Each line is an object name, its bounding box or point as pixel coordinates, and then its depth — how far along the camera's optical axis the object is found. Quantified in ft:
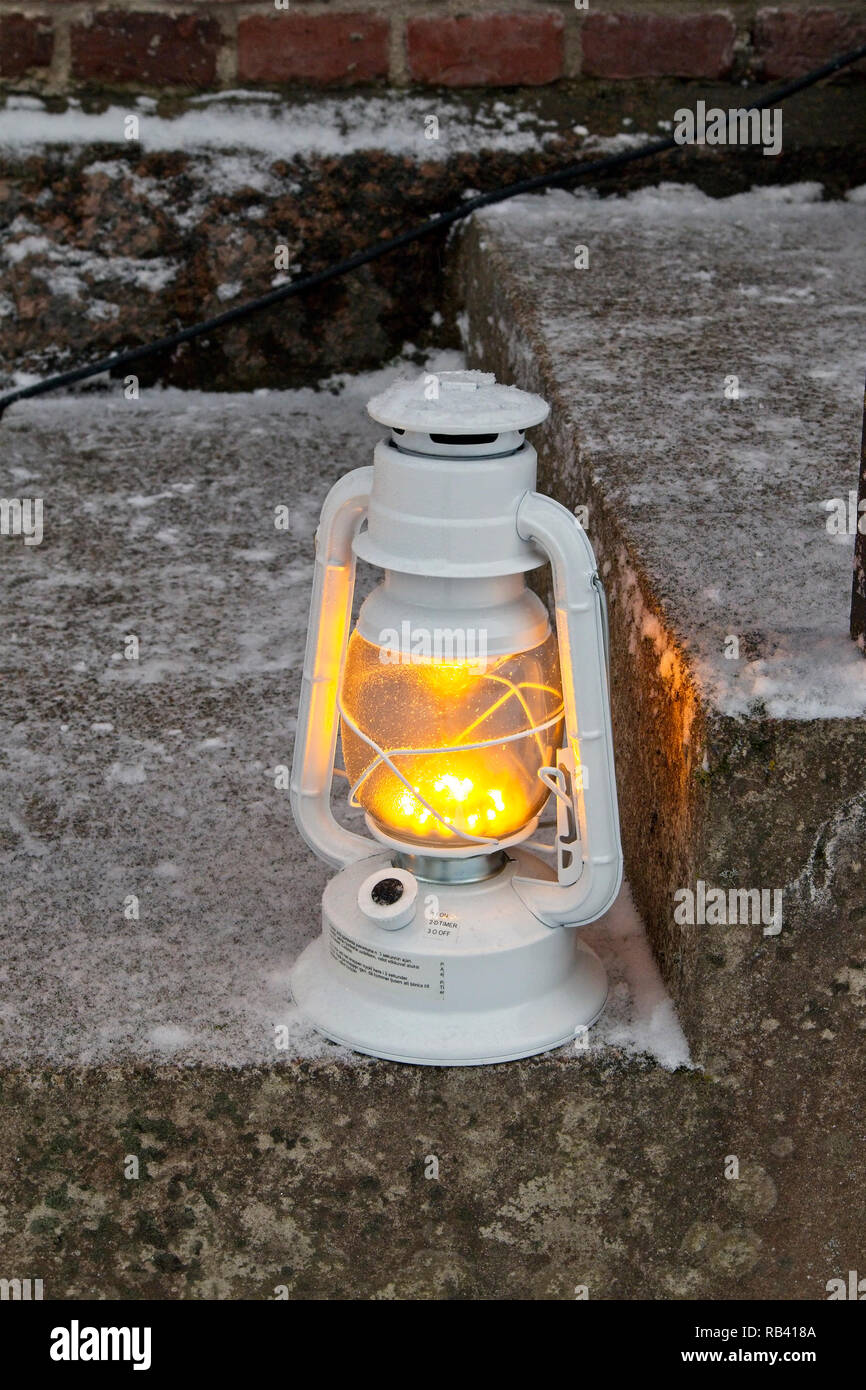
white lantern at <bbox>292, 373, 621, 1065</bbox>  5.26
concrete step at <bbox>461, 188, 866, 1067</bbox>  5.29
